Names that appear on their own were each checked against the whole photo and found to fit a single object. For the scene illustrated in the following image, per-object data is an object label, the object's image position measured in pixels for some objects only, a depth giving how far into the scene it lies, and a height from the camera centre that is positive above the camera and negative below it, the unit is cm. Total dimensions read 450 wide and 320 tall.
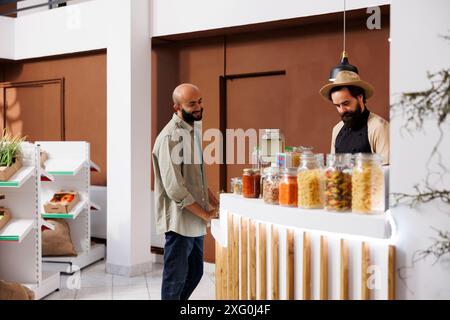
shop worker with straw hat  310 +14
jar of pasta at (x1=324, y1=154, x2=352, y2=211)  211 -18
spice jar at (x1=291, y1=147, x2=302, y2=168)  255 -8
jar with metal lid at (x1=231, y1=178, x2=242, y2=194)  288 -24
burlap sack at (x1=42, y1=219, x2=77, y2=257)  552 -111
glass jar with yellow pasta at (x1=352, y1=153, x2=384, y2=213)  204 -17
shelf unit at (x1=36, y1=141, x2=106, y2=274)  564 -47
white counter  196 -32
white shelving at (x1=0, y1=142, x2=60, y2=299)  437 -74
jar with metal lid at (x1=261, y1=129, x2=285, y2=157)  280 -1
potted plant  418 -14
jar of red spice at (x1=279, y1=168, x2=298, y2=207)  229 -21
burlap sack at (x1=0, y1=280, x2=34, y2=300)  403 -117
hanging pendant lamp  357 +51
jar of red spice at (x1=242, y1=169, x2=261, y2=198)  267 -21
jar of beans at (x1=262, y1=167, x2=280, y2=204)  240 -20
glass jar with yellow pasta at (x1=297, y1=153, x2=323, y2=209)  220 -19
